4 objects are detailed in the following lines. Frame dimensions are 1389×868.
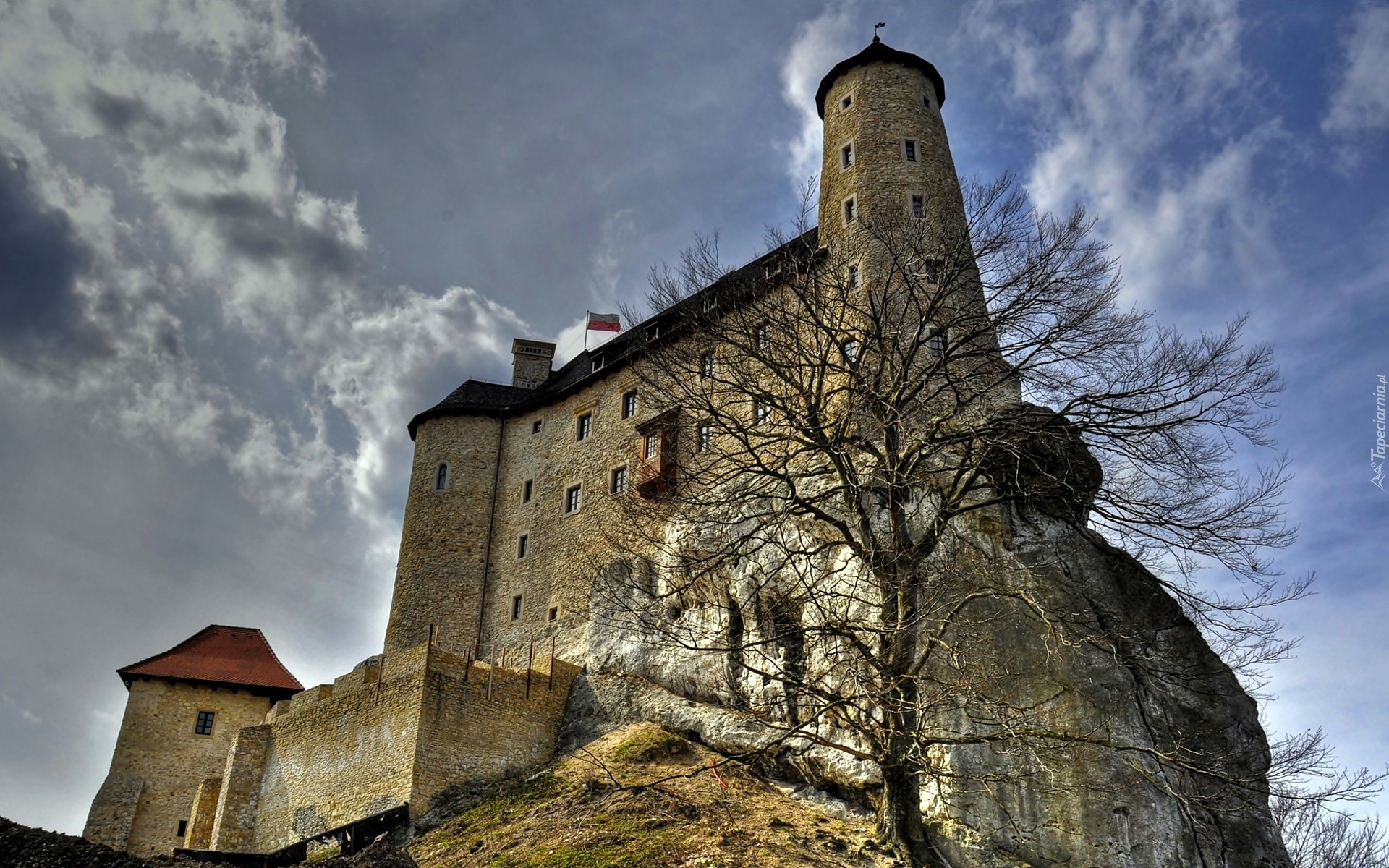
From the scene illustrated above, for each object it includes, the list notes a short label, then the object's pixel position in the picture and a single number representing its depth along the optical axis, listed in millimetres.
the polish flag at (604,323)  36750
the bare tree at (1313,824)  12664
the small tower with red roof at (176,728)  29172
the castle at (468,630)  22734
